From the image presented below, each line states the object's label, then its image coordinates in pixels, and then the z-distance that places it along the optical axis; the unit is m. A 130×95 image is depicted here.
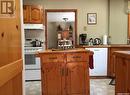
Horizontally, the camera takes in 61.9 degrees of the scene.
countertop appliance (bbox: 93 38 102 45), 3.34
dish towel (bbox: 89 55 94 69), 2.05
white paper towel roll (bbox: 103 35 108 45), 3.33
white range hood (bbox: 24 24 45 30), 3.08
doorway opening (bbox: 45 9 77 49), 3.78
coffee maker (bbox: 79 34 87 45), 3.33
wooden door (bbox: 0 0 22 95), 0.69
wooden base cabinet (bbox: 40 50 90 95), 1.93
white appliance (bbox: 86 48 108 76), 3.11
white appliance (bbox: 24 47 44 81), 3.01
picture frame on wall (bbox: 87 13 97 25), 3.41
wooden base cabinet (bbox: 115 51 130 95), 1.20
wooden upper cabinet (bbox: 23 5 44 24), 3.07
